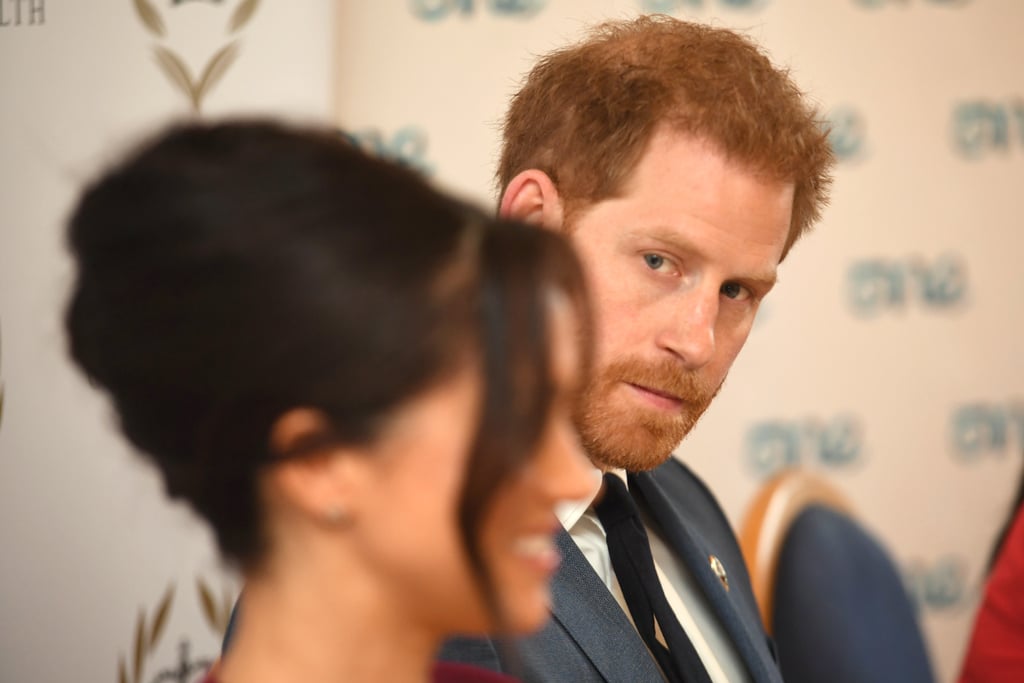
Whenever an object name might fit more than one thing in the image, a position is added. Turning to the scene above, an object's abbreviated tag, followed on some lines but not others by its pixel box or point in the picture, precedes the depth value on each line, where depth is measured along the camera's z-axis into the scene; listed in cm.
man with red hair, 379
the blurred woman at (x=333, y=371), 353
